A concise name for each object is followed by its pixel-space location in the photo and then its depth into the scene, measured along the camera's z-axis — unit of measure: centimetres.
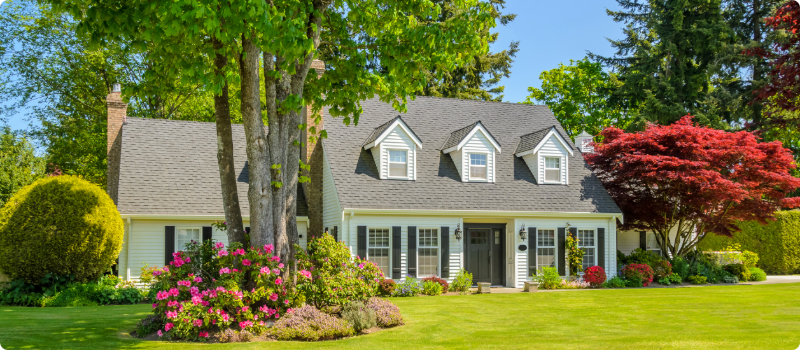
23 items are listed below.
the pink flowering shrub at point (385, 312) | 1048
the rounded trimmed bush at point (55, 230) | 1414
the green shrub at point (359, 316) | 998
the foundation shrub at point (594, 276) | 1866
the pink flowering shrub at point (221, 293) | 909
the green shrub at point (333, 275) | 1023
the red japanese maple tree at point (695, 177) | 1909
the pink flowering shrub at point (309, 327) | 934
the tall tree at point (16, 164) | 2662
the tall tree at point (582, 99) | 3594
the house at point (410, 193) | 1764
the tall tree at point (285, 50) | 827
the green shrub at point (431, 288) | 1692
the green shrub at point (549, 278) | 1833
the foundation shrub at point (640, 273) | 1909
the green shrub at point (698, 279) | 1973
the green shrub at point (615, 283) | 1878
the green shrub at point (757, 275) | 2108
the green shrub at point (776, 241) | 2386
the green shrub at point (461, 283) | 1745
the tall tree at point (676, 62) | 2948
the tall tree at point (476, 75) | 3194
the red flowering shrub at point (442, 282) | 1734
